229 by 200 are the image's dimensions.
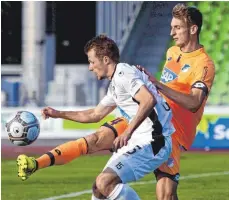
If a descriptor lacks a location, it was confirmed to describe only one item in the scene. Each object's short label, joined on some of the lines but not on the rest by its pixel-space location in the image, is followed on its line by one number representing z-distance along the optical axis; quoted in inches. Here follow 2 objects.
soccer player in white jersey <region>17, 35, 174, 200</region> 531.8
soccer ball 620.7
